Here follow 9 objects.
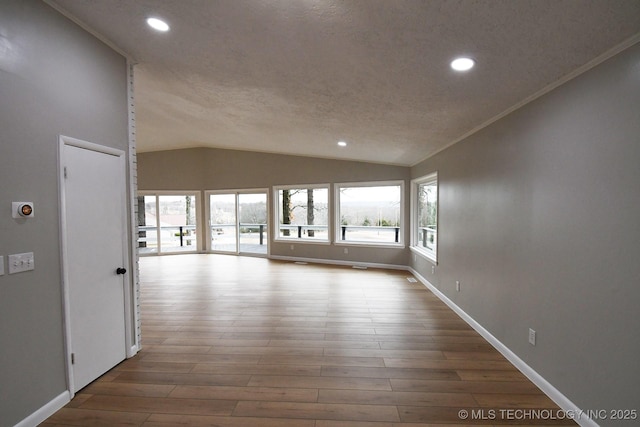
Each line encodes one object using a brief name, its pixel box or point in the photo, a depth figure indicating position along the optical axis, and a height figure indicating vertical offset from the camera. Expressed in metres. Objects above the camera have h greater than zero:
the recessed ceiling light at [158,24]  2.06 +1.37
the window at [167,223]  8.77 -0.43
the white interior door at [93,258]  2.15 -0.40
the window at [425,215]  5.19 -0.18
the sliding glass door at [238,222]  8.56 -0.43
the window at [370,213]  6.78 -0.15
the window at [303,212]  7.62 -0.12
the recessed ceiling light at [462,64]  1.95 +1.01
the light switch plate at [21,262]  1.75 -0.33
